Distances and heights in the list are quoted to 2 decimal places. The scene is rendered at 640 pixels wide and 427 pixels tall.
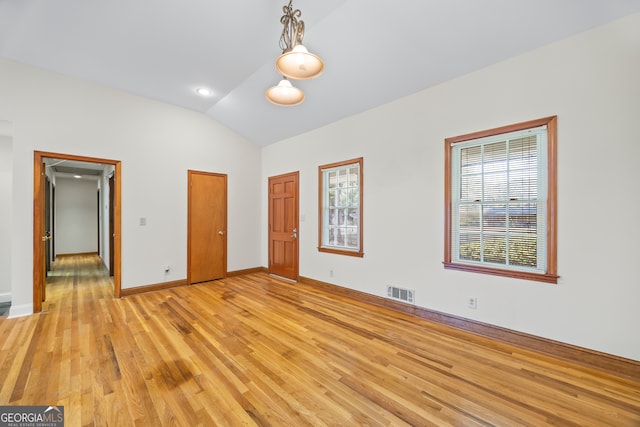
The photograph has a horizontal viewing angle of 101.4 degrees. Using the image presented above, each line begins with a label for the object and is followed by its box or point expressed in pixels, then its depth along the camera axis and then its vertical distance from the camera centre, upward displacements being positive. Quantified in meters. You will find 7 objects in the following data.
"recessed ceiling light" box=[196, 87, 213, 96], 4.16 +1.93
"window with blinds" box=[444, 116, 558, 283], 2.50 +0.12
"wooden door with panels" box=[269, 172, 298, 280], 5.14 -0.29
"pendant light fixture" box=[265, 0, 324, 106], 1.96 +1.16
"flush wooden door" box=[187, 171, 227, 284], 4.91 -0.31
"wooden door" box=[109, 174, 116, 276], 5.29 -0.24
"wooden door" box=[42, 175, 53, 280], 5.66 -0.25
